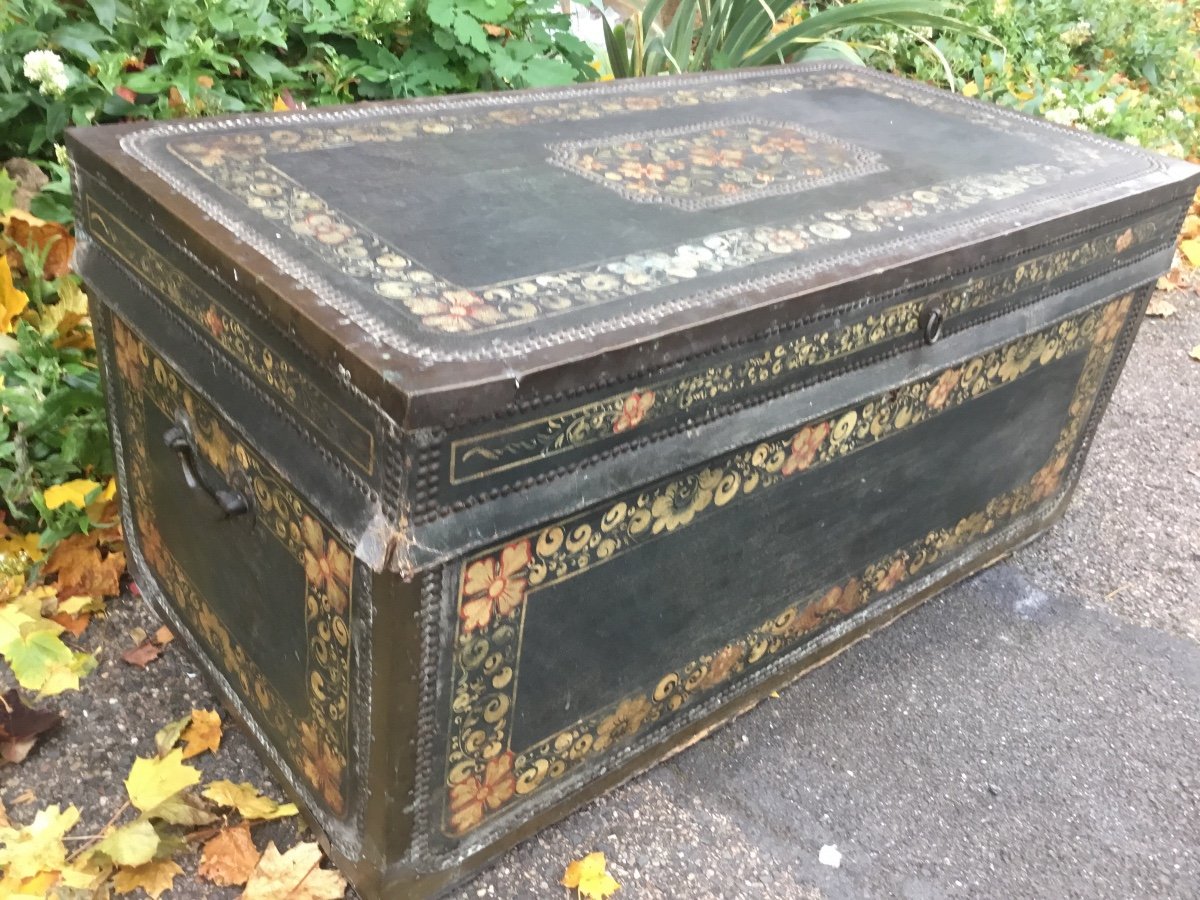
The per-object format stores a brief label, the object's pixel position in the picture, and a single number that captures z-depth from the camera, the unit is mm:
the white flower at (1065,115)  3049
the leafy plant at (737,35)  2678
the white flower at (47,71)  1745
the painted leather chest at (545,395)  1018
